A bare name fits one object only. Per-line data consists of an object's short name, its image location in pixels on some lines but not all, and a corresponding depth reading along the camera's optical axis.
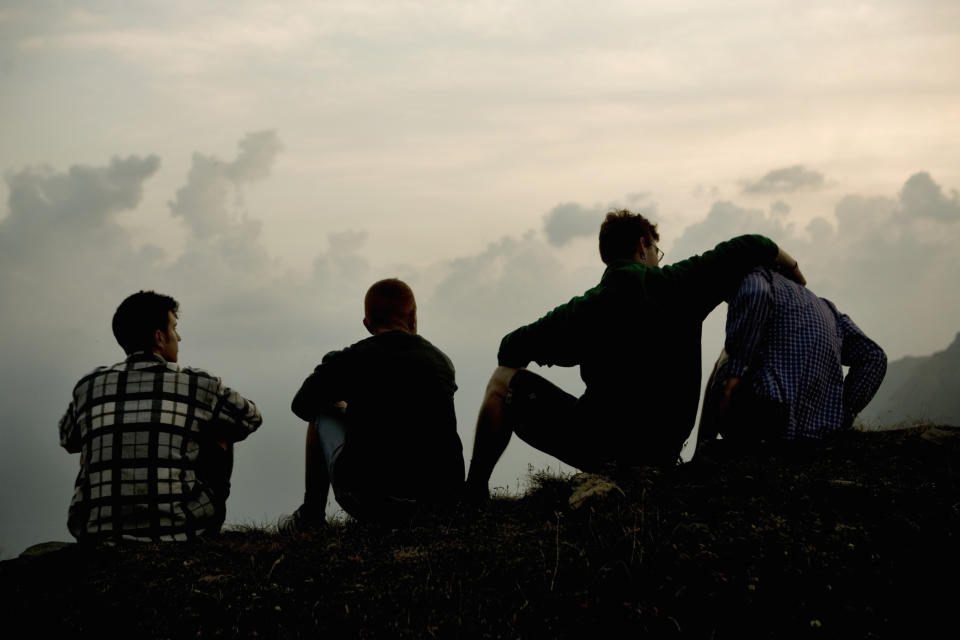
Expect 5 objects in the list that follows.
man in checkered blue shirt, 6.38
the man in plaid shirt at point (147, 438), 6.09
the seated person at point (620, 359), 6.34
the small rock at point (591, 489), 5.98
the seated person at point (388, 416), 6.53
